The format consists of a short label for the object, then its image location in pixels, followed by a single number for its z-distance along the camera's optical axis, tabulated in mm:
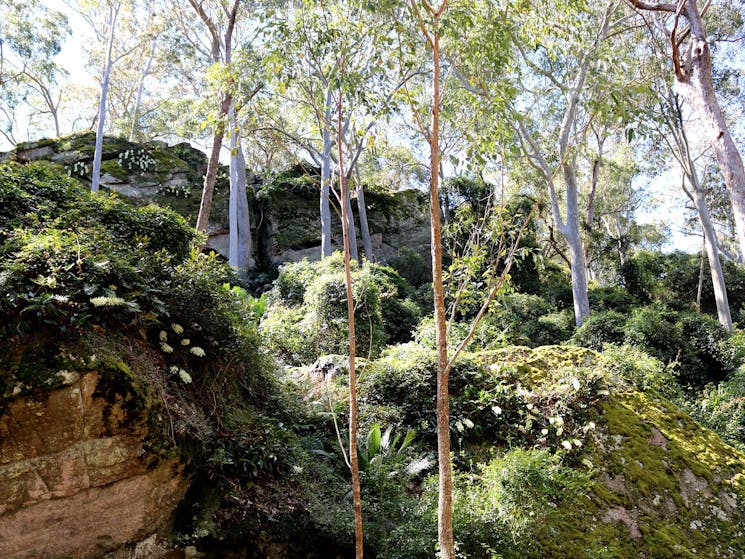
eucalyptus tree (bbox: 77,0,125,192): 14805
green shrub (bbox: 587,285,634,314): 15406
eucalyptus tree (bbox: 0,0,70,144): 20391
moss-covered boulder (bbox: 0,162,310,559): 3098
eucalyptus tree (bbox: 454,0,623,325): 3536
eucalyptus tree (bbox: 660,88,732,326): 13822
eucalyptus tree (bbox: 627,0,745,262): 5910
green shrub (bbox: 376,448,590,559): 3672
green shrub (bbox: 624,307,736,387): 10047
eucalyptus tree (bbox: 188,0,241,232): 9719
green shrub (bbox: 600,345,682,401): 5523
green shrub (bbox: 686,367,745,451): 7211
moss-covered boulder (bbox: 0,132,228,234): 16008
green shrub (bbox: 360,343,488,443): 5301
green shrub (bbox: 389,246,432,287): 17562
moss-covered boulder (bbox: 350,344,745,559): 3883
